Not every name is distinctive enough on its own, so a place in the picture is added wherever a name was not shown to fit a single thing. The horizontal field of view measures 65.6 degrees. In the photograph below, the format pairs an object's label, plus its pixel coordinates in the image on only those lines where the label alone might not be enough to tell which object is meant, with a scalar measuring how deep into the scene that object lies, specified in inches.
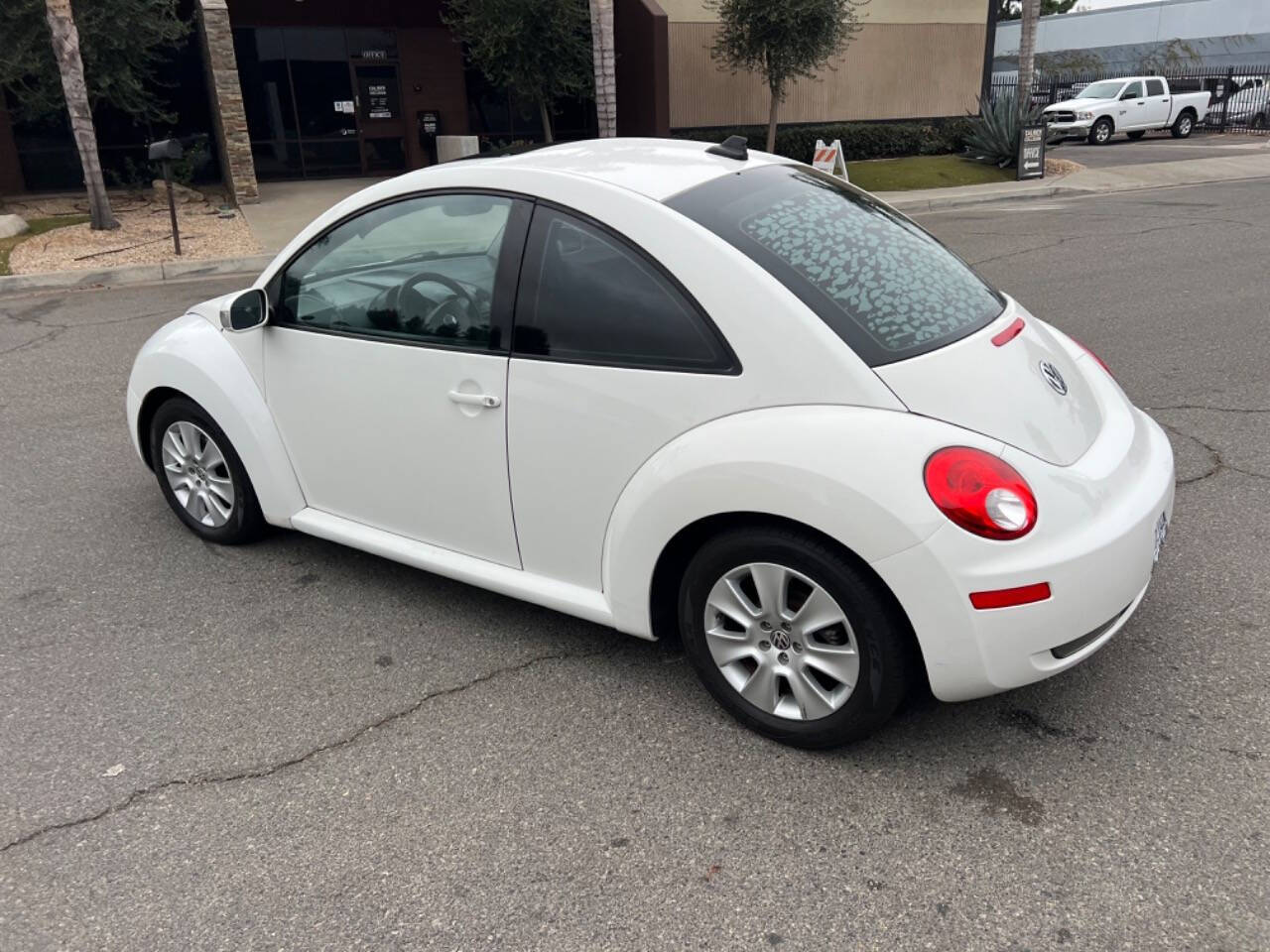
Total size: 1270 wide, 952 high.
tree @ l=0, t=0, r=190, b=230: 477.1
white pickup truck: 1061.8
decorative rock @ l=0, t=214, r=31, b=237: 526.0
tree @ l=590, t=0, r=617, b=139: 601.6
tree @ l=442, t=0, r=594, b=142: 676.7
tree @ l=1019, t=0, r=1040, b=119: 800.3
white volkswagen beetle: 98.4
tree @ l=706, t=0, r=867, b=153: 706.8
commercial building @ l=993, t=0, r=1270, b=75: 1566.2
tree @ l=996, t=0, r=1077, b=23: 2158.0
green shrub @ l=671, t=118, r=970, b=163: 840.9
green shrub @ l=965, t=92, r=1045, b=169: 749.3
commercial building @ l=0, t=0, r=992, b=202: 738.2
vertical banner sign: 726.5
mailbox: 412.2
